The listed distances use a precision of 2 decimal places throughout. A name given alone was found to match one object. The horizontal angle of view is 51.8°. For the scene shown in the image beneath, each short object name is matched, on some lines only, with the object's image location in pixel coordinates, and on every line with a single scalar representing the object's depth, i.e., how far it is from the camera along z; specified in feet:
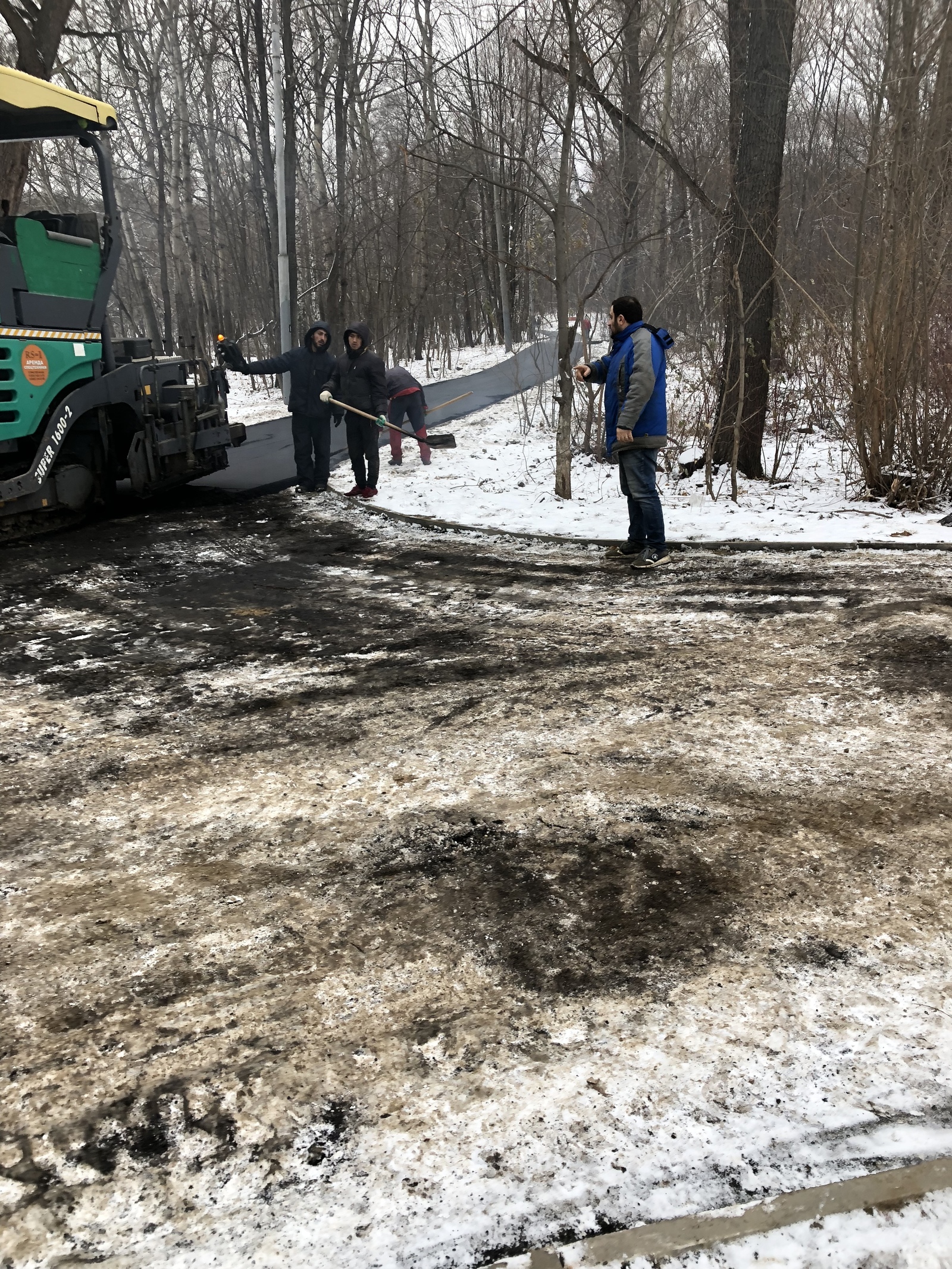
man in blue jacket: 22.62
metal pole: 55.72
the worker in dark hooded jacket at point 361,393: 34.24
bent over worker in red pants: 42.80
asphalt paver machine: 25.48
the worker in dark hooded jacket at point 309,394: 34.45
